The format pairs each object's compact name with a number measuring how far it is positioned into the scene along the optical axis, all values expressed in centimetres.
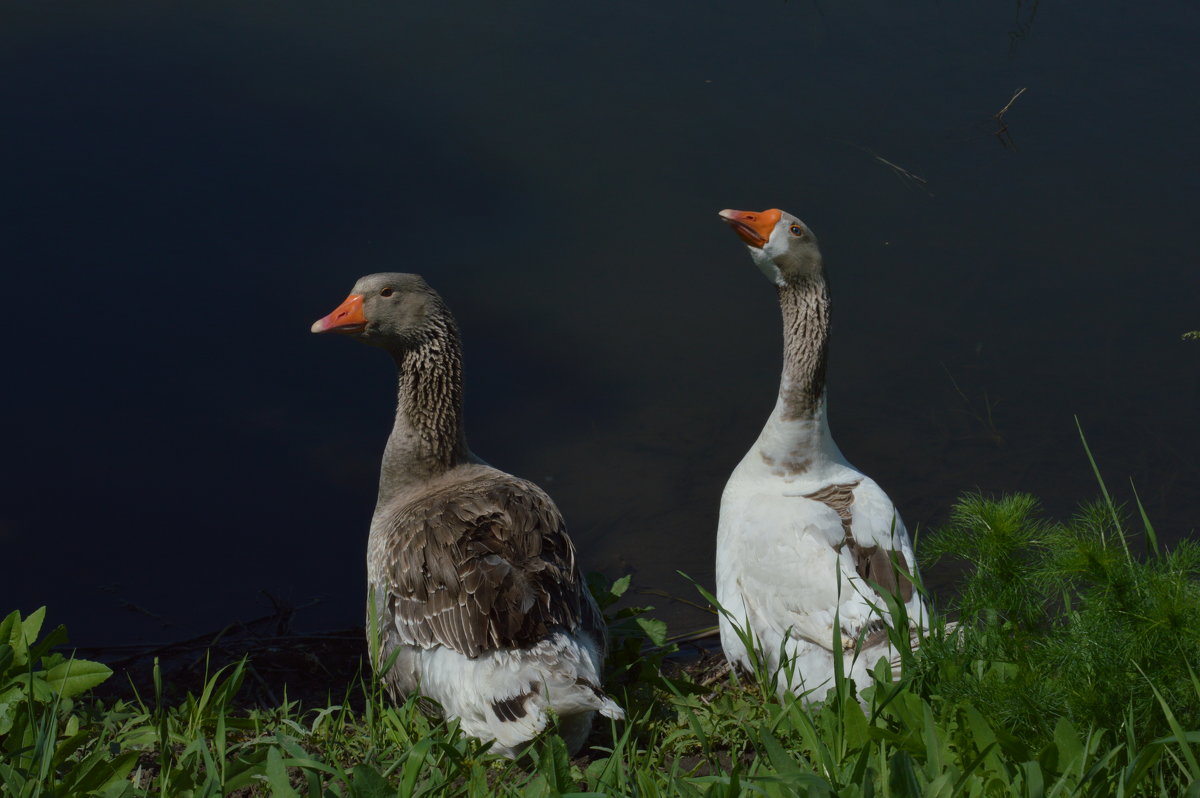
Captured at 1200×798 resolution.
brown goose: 724
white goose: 813
